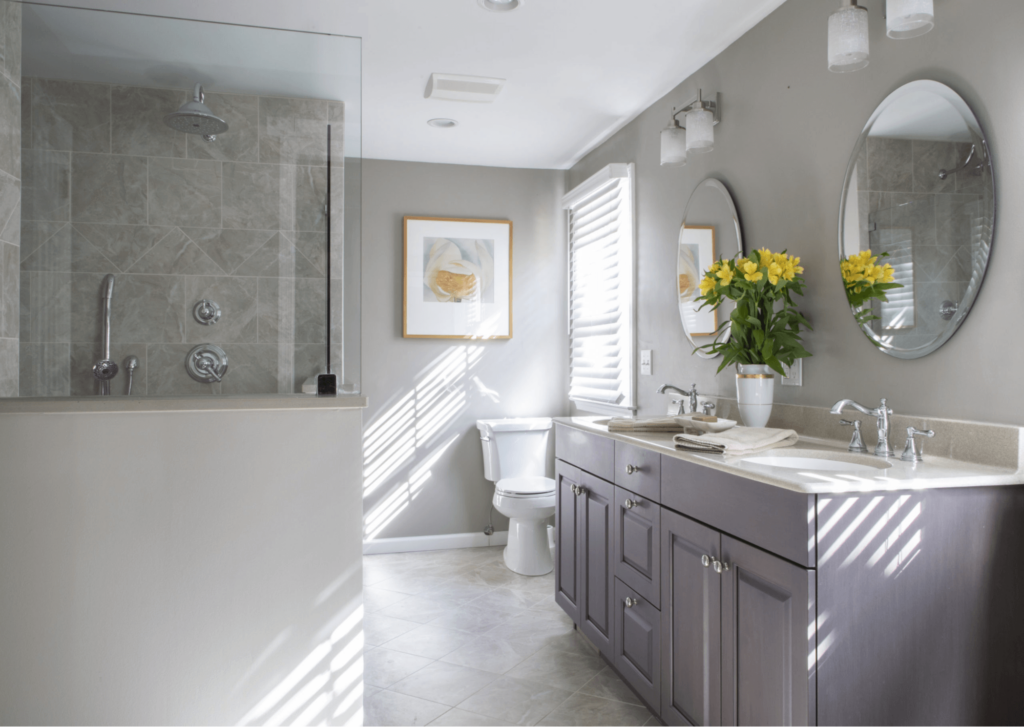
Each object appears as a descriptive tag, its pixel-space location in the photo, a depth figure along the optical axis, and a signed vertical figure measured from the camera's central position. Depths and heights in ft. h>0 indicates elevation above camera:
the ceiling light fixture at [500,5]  7.35 +3.93
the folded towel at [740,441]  5.90 -0.75
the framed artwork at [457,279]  13.29 +1.61
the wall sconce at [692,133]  8.17 +2.86
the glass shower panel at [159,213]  5.79 +1.28
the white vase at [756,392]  6.84 -0.33
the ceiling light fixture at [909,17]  5.02 +2.62
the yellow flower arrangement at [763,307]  6.64 +0.55
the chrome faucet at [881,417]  5.45 -0.47
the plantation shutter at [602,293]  11.10 +1.21
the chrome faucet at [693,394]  8.46 -0.44
